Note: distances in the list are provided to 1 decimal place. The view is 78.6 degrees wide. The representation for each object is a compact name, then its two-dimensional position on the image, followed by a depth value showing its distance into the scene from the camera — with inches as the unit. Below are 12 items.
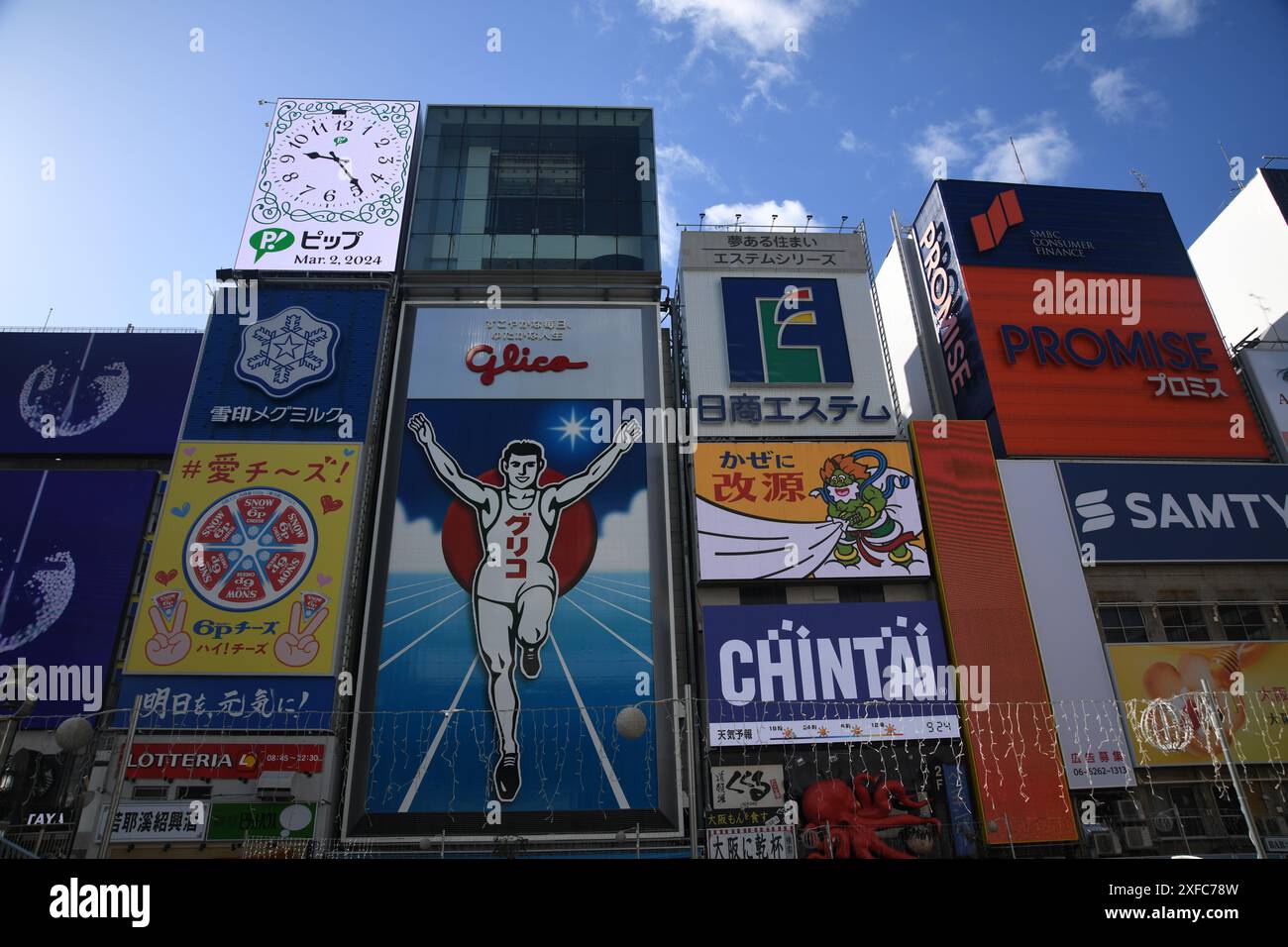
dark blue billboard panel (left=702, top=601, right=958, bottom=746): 829.2
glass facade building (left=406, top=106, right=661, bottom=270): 1194.6
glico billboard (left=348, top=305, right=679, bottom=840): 810.2
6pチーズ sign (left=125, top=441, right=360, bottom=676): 844.0
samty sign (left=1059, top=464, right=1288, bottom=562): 969.5
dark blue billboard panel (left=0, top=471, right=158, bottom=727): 865.5
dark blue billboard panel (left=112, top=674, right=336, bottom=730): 808.3
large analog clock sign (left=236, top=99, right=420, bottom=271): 1127.6
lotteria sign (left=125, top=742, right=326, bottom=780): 784.3
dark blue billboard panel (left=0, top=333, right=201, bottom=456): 1028.1
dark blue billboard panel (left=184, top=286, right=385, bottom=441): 1000.9
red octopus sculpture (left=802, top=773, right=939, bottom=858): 772.1
